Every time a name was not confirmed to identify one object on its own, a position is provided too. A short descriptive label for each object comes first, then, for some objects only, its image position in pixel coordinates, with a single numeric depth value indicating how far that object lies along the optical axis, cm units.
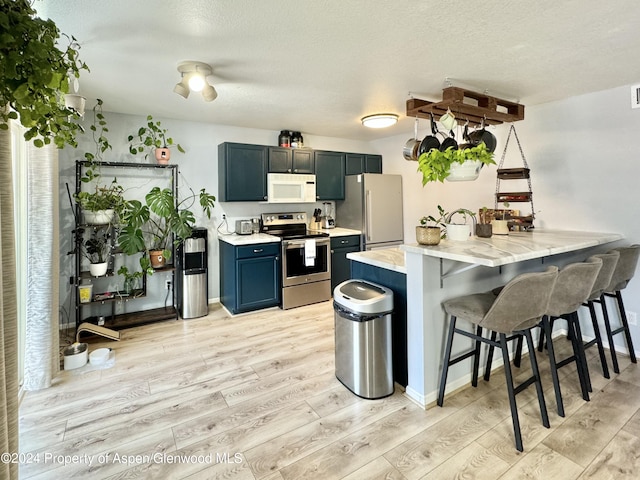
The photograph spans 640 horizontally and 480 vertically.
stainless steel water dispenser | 378
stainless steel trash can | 222
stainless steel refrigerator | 465
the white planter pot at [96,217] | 329
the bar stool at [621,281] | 256
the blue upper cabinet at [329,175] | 475
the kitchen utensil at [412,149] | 291
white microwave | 434
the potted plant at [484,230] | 258
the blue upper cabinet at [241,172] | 407
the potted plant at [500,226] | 279
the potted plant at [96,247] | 334
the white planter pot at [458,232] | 231
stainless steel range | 409
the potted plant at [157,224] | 337
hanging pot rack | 263
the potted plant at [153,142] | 368
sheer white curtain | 239
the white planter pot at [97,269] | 334
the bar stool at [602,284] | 236
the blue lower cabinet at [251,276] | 383
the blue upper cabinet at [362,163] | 501
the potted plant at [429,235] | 209
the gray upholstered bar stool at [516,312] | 180
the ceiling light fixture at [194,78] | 237
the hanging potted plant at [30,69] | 78
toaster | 429
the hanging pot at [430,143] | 269
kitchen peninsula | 204
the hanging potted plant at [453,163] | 206
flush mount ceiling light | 374
